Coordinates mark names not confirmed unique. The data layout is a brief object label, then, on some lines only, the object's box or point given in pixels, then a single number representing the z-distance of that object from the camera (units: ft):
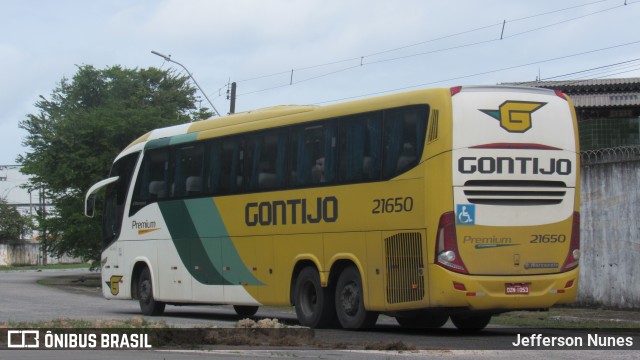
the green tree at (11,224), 334.24
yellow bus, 53.47
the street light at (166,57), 116.69
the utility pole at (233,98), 132.36
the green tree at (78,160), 148.05
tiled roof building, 81.56
